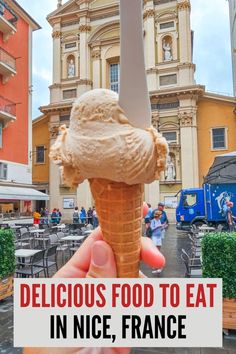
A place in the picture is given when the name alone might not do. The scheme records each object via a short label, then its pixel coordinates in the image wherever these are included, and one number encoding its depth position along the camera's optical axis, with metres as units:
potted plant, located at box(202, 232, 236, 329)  4.66
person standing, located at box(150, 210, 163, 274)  7.91
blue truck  13.32
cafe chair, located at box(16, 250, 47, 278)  6.55
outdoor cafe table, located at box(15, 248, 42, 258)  7.00
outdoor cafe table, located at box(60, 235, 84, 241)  9.91
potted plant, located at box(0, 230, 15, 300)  5.99
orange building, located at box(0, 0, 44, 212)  19.25
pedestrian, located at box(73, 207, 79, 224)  19.66
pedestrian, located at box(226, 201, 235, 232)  11.85
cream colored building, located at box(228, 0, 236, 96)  26.21
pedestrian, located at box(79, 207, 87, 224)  19.80
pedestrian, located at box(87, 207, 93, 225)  20.52
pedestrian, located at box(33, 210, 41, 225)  18.94
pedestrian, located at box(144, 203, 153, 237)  7.70
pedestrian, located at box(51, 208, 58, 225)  20.90
